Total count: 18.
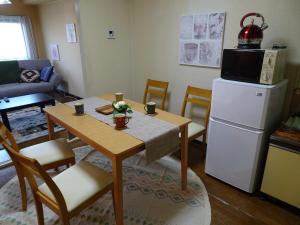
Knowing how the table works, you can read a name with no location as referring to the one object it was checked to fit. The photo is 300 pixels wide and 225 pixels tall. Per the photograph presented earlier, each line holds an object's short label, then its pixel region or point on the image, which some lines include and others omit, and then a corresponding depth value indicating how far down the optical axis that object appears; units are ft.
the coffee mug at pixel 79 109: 6.02
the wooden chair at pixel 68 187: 3.86
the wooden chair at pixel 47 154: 5.35
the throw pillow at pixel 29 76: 16.40
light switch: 10.25
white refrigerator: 5.68
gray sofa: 14.67
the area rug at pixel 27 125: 10.11
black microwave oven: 5.44
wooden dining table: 4.34
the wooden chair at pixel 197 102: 7.50
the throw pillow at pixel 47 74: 16.60
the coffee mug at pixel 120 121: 5.13
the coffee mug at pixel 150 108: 6.08
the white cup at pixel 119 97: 6.93
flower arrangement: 5.73
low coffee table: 10.18
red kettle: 5.82
